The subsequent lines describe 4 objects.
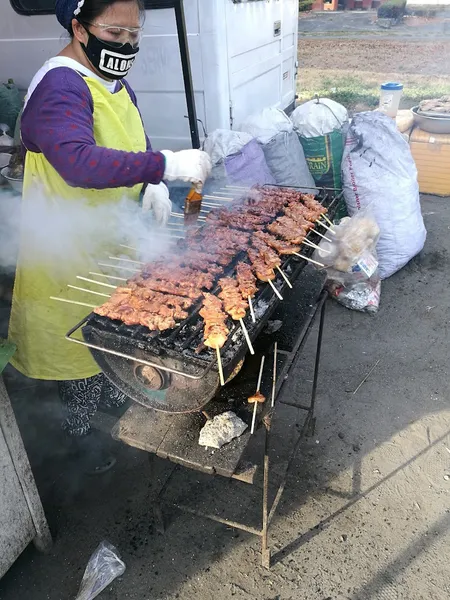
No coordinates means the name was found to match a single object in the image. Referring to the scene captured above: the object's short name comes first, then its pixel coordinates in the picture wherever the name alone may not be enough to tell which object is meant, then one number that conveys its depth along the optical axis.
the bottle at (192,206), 2.91
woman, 2.37
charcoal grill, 2.20
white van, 5.05
